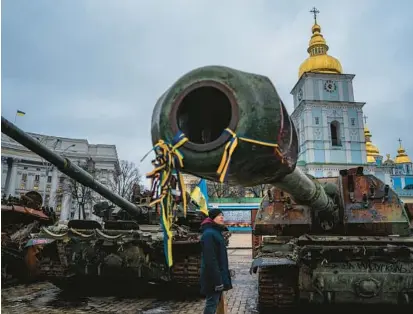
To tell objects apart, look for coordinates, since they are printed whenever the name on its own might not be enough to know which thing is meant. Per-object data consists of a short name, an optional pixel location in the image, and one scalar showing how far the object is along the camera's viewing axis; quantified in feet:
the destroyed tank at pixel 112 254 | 23.41
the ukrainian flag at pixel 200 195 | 11.46
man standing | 14.35
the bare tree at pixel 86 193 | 108.72
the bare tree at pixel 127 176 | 123.08
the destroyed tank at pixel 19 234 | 29.17
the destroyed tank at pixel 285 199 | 7.43
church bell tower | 138.41
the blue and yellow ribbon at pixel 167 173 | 7.55
